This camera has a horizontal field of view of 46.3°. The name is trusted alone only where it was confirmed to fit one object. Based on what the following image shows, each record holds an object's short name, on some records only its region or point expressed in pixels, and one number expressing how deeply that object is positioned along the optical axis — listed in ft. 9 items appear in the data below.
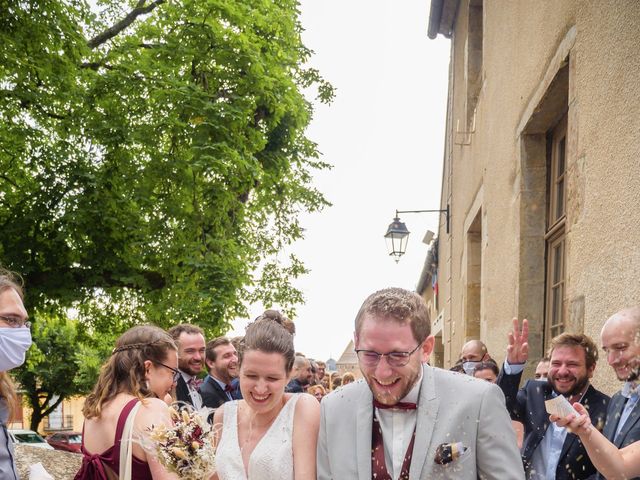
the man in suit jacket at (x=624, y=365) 10.50
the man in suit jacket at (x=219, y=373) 20.38
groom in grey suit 8.62
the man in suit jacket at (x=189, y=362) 19.63
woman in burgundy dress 11.05
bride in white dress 10.86
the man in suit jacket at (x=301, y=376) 26.86
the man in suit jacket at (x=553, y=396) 12.35
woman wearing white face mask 11.20
